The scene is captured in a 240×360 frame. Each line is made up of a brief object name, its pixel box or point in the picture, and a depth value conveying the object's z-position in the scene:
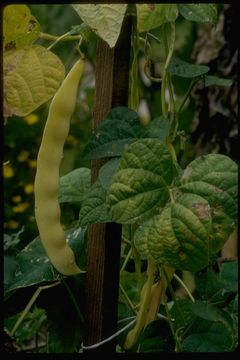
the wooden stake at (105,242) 0.90
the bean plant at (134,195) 0.84
